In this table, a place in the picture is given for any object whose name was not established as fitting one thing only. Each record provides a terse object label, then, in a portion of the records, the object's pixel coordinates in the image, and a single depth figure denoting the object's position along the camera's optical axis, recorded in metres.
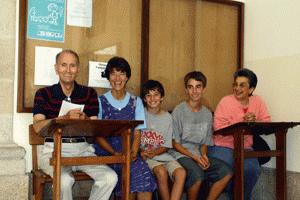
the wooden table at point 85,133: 2.74
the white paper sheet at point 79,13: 3.95
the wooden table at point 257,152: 3.58
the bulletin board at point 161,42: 3.92
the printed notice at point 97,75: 4.04
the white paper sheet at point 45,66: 3.77
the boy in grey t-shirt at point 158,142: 3.53
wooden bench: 3.17
